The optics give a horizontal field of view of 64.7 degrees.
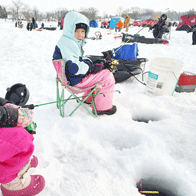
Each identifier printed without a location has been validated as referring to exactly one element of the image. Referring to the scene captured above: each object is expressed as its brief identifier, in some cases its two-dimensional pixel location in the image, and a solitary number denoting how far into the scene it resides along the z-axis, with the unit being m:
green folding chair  1.98
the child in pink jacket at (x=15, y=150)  1.01
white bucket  2.82
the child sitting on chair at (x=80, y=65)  1.95
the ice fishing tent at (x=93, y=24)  29.42
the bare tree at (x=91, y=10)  70.22
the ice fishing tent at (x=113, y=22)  17.30
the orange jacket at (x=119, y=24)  15.96
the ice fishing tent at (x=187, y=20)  19.32
